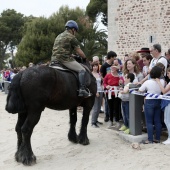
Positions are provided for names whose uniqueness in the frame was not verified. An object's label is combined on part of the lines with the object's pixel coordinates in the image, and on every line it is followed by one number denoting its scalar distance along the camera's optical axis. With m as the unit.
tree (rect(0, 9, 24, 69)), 50.38
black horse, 5.28
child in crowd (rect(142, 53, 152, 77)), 7.89
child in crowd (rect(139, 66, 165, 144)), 6.07
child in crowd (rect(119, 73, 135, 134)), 6.81
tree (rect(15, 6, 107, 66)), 32.25
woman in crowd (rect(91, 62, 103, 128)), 8.05
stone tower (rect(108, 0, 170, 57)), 15.75
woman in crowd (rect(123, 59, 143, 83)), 7.22
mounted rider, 6.11
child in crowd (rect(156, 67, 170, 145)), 5.93
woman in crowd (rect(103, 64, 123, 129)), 7.63
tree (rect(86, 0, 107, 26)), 36.03
